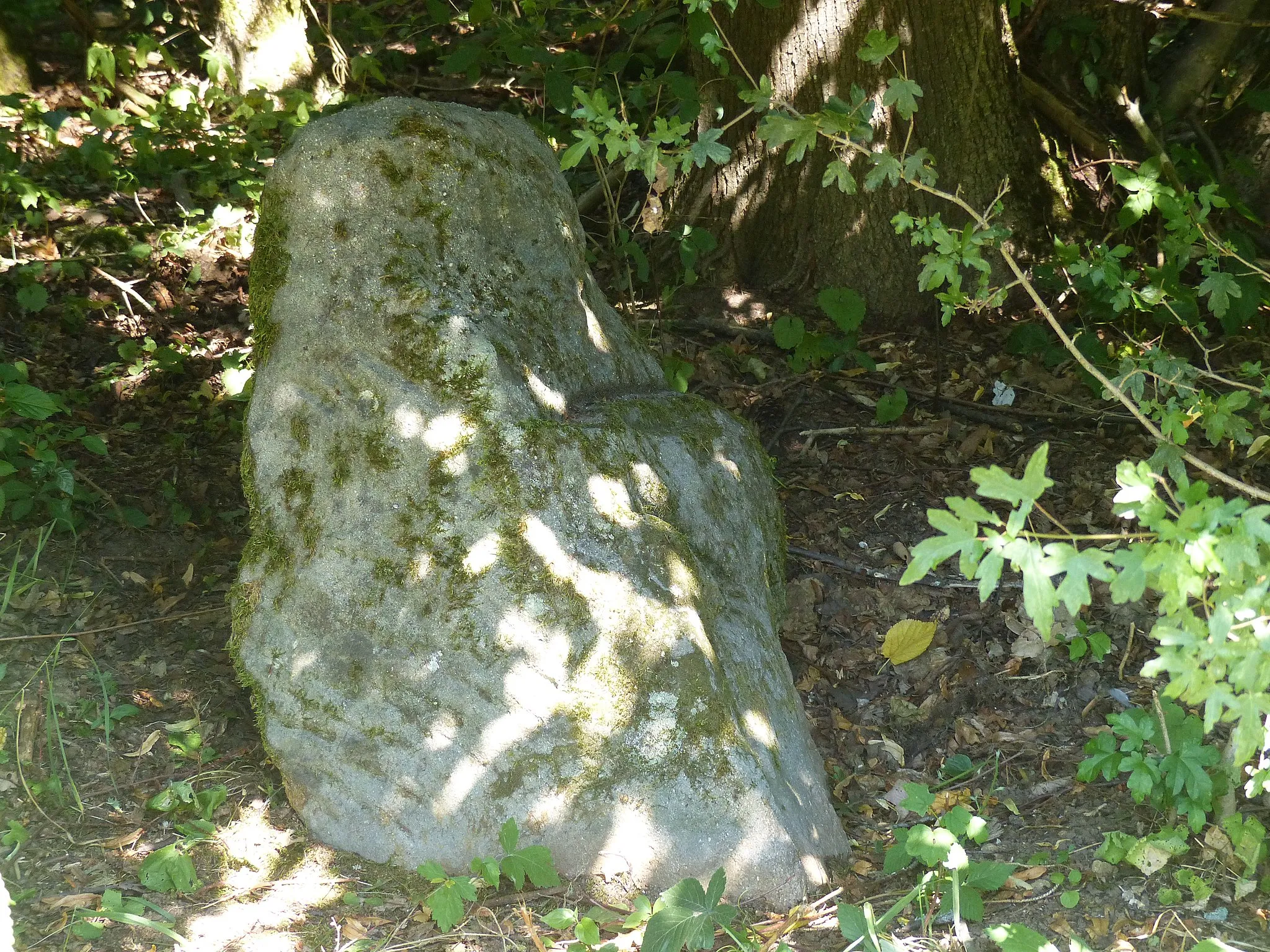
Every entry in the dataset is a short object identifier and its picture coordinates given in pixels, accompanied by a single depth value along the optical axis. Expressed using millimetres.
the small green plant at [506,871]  2537
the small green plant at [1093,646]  3531
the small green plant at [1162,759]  2677
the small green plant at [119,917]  2449
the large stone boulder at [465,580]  2729
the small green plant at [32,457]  3545
